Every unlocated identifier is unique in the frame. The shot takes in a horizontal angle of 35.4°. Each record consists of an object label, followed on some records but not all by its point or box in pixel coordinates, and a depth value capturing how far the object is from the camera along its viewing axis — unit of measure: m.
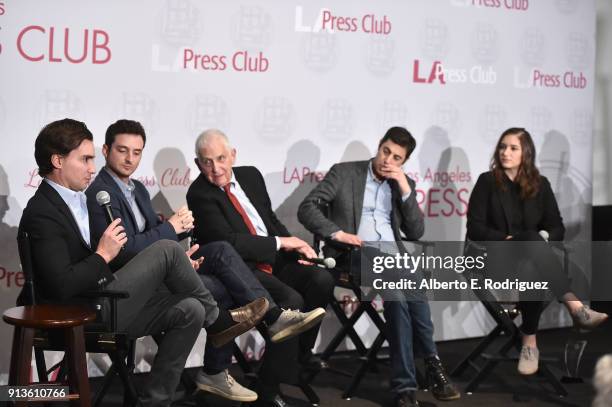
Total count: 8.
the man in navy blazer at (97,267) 3.81
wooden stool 3.61
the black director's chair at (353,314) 5.13
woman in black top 5.50
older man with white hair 4.84
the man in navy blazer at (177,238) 4.46
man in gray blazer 5.25
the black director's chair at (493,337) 5.22
